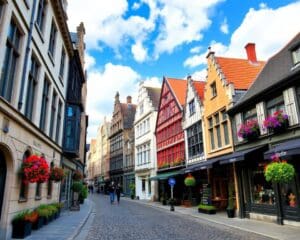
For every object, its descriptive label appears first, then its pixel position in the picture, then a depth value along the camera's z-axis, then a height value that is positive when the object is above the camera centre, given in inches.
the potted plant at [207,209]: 691.4 -44.3
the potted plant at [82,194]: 929.0 -5.0
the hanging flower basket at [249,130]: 565.6 +120.7
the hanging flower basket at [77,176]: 882.1 +51.3
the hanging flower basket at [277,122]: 484.5 +117.4
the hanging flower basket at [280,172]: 398.3 +25.2
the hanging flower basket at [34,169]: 374.3 +31.7
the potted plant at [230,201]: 626.5 -24.3
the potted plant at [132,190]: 1494.6 +9.6
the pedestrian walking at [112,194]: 1110.2 -7.3
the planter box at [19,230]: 359.3 -45.9
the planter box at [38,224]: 430.7 -47.1
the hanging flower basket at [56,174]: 529.7 +35.2
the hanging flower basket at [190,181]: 797.2 +27.8
